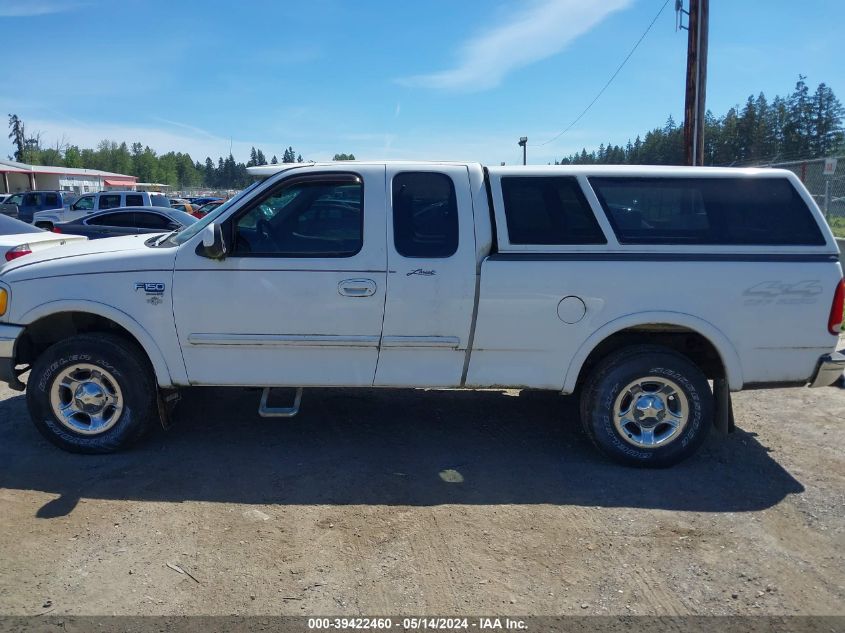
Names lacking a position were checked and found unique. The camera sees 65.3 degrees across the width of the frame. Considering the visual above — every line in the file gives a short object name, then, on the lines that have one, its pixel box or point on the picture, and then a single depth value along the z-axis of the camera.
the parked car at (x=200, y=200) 40.75
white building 65.25
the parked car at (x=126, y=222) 14.35
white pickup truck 4.45
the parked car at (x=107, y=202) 20.56
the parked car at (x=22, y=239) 7.81
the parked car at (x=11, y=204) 28.30
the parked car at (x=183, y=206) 30.29
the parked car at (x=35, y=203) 28.38
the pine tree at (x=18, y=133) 112.94
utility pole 11.93
